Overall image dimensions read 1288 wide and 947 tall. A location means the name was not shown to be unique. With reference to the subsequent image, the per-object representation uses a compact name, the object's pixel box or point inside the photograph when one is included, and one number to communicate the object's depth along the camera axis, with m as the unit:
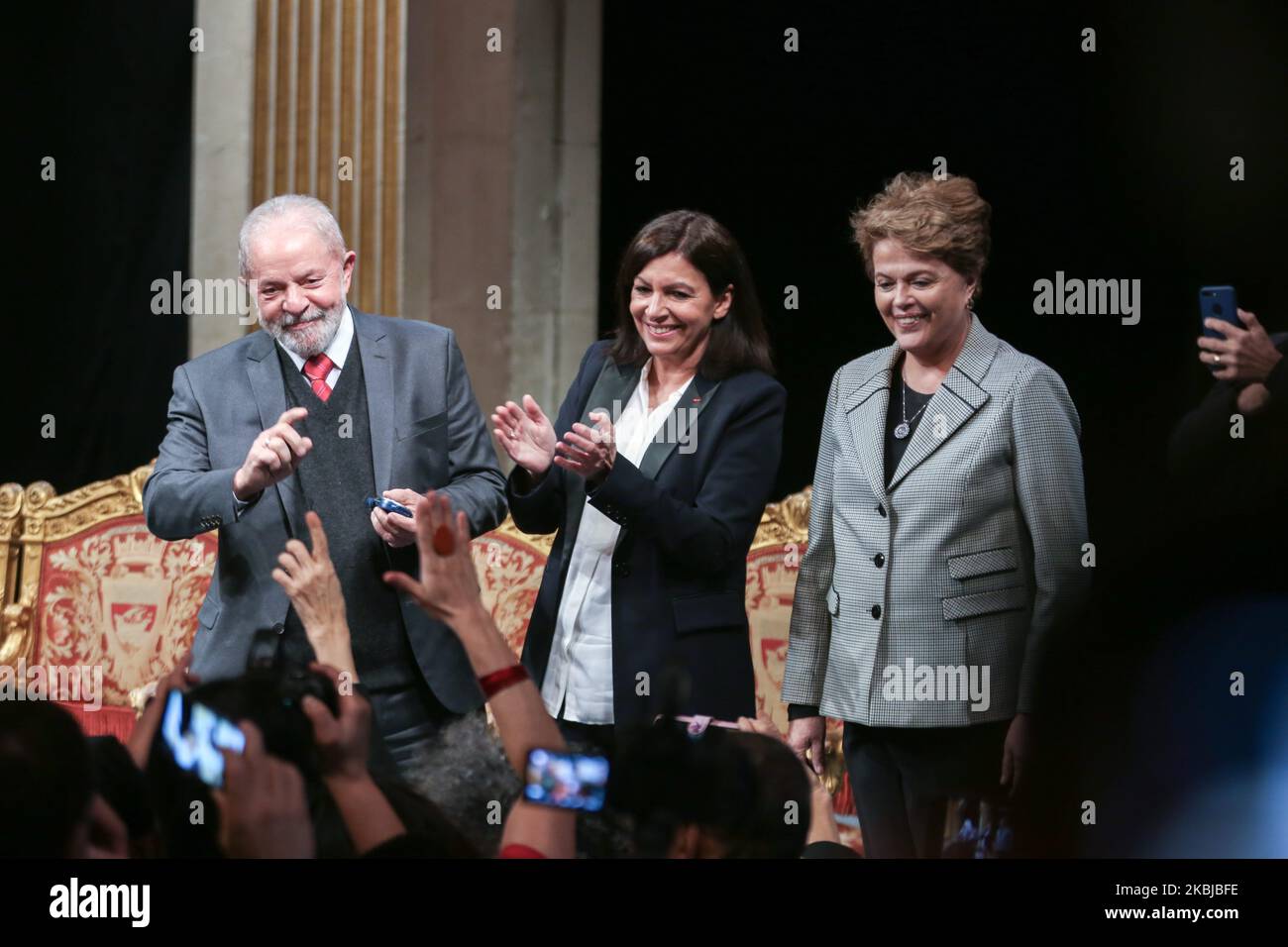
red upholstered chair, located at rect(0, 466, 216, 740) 4.91
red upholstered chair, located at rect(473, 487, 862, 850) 4.80
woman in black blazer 4.19
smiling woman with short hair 4.09
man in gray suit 4.32
